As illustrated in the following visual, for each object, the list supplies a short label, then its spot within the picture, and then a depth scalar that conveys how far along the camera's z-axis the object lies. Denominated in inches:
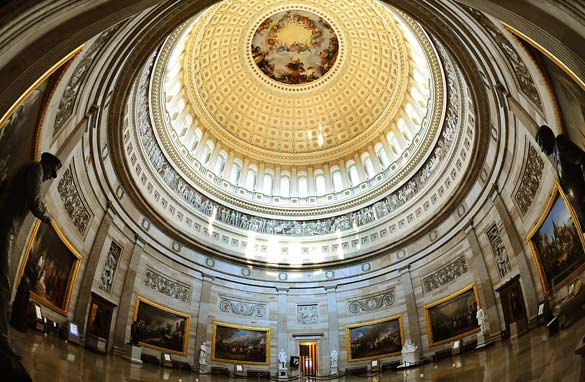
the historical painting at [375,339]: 830.3
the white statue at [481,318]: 679.1
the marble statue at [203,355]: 803.6
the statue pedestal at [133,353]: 685.9
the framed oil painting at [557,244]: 515.2
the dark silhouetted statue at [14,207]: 287.1
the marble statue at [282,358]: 853.8
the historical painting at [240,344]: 848.3
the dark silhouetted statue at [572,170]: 323.6
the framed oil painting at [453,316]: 722.8
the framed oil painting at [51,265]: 511.8
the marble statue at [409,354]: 757.3
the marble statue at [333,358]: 854.8
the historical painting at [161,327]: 753.0
